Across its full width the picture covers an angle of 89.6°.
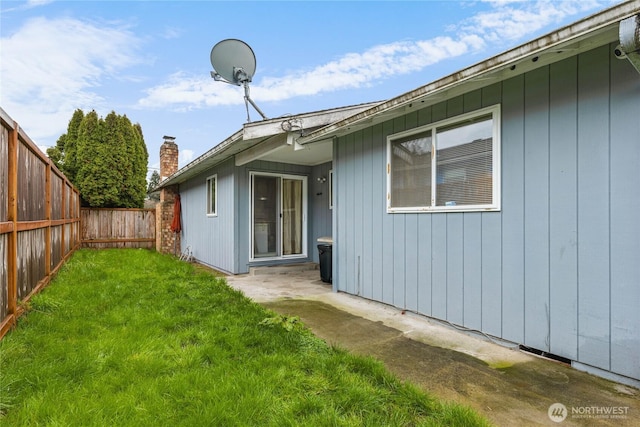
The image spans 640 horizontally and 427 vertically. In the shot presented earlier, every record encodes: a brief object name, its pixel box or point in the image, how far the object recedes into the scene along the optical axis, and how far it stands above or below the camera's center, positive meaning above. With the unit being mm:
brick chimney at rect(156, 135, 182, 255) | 11250 +266
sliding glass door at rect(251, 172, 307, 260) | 7375 -86
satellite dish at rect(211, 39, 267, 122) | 6105 +2909
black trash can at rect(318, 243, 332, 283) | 5984 -947
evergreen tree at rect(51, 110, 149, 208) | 11352 +1957
